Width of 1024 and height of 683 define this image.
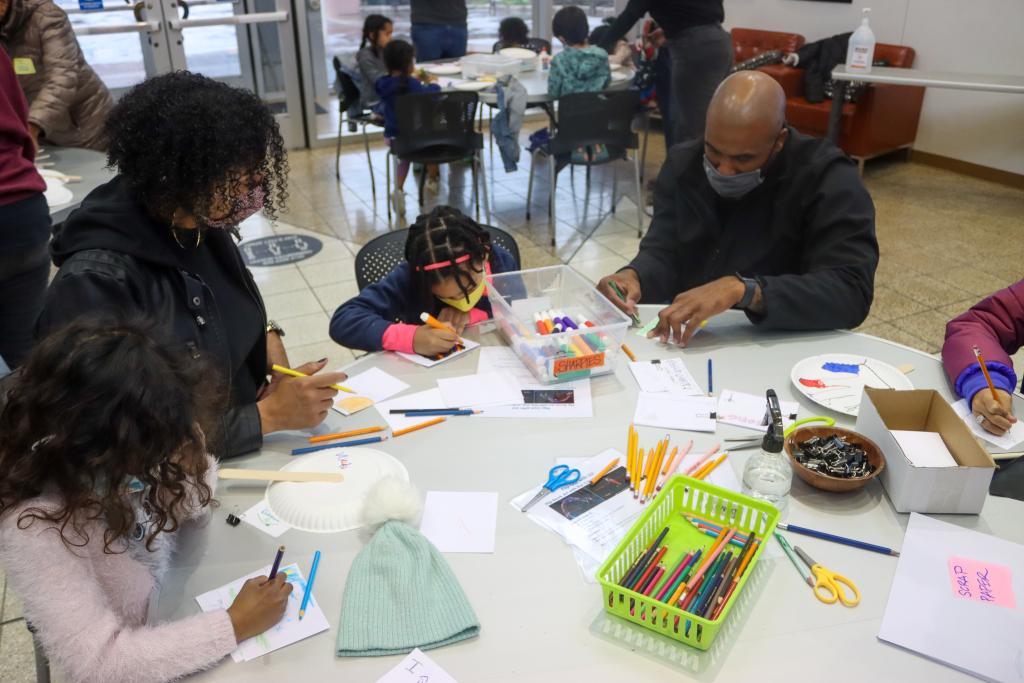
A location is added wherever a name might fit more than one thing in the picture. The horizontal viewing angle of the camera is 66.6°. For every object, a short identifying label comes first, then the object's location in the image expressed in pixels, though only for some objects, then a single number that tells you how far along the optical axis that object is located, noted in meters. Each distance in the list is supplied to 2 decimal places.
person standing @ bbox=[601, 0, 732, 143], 4.61
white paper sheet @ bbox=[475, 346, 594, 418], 1.64
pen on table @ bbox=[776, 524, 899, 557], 1.25
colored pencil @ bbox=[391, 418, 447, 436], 1.58
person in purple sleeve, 1.55
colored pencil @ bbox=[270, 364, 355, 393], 1.67
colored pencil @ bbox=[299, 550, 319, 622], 1.15
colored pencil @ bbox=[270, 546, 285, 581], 1.17
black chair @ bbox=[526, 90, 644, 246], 4.50
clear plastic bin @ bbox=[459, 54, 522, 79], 5.29
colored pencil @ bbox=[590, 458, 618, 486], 1.41
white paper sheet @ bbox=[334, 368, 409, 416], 1.68
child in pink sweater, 1.02
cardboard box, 1.29
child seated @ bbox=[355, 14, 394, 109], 5.40
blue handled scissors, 1.39
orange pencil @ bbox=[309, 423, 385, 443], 1.56
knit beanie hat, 1.09
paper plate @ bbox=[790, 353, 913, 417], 1.65
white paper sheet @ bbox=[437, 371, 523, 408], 1.69
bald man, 1.91
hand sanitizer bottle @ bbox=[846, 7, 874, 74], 5.04
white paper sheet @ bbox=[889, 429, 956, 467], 1.38
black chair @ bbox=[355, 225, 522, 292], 2.38
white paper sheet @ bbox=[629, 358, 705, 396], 1.72
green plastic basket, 1.06
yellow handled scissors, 1.15
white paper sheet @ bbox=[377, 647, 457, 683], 1.04
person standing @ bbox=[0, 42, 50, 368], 2.22
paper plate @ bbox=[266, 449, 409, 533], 1.33
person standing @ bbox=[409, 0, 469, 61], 6.54
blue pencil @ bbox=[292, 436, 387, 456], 1.53
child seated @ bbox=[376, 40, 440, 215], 4.96
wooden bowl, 1.34
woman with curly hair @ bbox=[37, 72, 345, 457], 1.49
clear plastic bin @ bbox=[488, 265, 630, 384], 1.76
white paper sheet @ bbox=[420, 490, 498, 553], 1.27
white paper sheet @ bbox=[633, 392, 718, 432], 1.59
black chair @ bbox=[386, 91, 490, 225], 4.56
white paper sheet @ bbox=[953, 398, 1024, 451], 1.50
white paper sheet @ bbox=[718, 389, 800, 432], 1.59
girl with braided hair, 1.91
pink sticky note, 1.16
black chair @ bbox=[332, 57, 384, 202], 5.50
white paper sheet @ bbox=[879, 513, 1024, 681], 1.07
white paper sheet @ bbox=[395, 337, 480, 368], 1.85
